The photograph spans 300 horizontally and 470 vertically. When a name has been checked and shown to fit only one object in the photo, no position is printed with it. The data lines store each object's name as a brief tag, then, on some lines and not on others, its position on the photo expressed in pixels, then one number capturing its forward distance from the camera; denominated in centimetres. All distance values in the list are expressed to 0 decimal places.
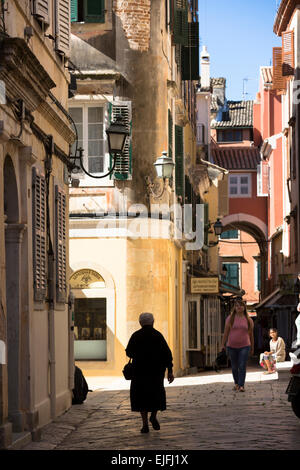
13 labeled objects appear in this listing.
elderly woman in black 1354
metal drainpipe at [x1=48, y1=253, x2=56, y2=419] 1534
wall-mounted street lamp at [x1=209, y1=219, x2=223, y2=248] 3831
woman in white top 2734
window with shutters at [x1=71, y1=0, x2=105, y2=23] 2625
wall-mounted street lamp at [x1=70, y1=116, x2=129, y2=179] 1827
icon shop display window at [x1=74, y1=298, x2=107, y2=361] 2639
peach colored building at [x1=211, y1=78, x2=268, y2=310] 6838
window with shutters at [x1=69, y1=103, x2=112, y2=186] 2588
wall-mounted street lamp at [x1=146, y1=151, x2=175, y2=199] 2484
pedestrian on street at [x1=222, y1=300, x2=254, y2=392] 1980
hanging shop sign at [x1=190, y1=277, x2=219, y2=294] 3194
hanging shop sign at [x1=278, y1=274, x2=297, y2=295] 3947
